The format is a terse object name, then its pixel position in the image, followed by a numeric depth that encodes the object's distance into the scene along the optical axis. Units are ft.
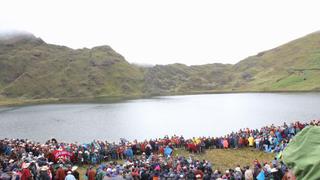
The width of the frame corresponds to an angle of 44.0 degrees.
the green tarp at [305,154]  8.51
